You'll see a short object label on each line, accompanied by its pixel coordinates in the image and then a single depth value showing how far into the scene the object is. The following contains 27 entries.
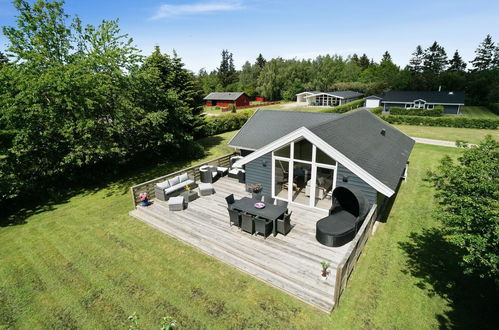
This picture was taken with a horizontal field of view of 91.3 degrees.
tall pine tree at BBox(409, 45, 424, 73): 93.50
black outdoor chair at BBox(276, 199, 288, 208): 9.88
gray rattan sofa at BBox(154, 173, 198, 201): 12.52
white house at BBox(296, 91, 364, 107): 56.00
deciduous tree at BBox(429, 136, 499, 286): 5.03
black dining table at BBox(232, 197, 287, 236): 9.04
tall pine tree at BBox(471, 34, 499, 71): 86.19
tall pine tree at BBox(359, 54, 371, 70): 101.83
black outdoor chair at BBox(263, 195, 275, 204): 10.23
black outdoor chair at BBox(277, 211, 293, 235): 9.02
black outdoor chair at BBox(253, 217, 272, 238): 8.90
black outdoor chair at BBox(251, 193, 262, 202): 10.50
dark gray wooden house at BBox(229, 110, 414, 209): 9.70
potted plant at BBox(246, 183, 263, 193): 12.24
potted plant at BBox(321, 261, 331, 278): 6.88
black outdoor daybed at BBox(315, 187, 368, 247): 8.45
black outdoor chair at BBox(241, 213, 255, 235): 9.15
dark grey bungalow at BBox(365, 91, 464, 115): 44.09
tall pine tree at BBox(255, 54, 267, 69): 103.94
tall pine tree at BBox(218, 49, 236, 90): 91.62
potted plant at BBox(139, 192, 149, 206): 12.04
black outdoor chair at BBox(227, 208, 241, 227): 9.52
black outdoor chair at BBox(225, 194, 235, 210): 10.24
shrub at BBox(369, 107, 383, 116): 43.96
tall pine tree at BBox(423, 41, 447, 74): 88.51
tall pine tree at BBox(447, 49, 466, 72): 88.88
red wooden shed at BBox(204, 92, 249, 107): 60.89
